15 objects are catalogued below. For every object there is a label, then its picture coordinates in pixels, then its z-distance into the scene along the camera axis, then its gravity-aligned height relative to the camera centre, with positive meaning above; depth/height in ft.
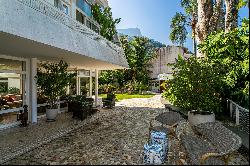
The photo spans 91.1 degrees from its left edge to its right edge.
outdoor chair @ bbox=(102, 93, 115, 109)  30.11 -4.83
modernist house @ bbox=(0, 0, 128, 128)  11.22 +4.24
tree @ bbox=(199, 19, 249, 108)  16.41 +3.69
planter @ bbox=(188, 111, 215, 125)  15.54 -4.61
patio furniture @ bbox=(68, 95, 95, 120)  21.93 -4.74
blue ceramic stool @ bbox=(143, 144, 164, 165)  9.39 -5.73
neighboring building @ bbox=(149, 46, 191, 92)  80.46 +13.44
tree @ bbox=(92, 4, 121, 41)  34.01 +17.52
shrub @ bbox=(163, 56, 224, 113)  16.35 -0.32
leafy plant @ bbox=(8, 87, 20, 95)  19.59 -1.44
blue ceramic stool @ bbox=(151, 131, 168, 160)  10.39 -5.06
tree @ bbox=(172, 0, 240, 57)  23.10 +12.37
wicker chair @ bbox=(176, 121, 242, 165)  6.66 -3.82
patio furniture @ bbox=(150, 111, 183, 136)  12.32 -3.84
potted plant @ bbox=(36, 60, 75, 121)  20.44 -0.11
